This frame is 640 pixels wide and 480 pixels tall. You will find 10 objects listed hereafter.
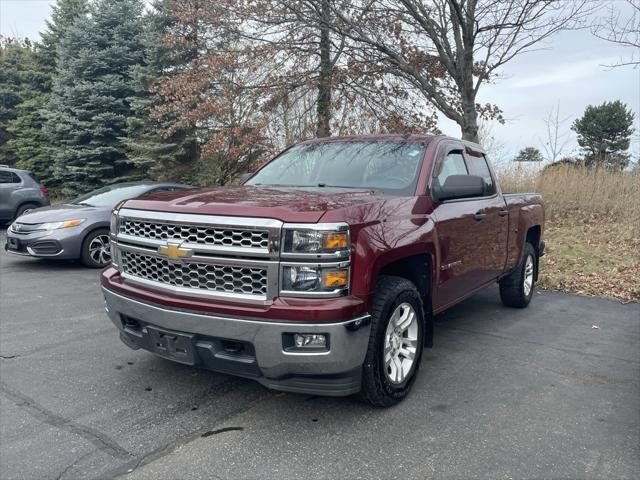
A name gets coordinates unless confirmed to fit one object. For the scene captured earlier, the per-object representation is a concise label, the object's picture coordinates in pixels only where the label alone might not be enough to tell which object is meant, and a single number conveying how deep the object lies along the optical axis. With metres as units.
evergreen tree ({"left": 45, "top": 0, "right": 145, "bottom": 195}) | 17.70
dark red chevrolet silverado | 2.79
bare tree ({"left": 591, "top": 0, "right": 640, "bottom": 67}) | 8.15
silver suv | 12.47
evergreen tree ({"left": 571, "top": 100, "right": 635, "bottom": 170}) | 32.19
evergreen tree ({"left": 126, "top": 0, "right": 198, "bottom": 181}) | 15.92
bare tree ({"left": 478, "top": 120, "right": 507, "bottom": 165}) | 14.86
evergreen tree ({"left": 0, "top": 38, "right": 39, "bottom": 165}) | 23.30
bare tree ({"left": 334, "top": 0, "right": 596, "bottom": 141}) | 9.56
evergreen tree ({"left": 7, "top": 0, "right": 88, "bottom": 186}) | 22.09
